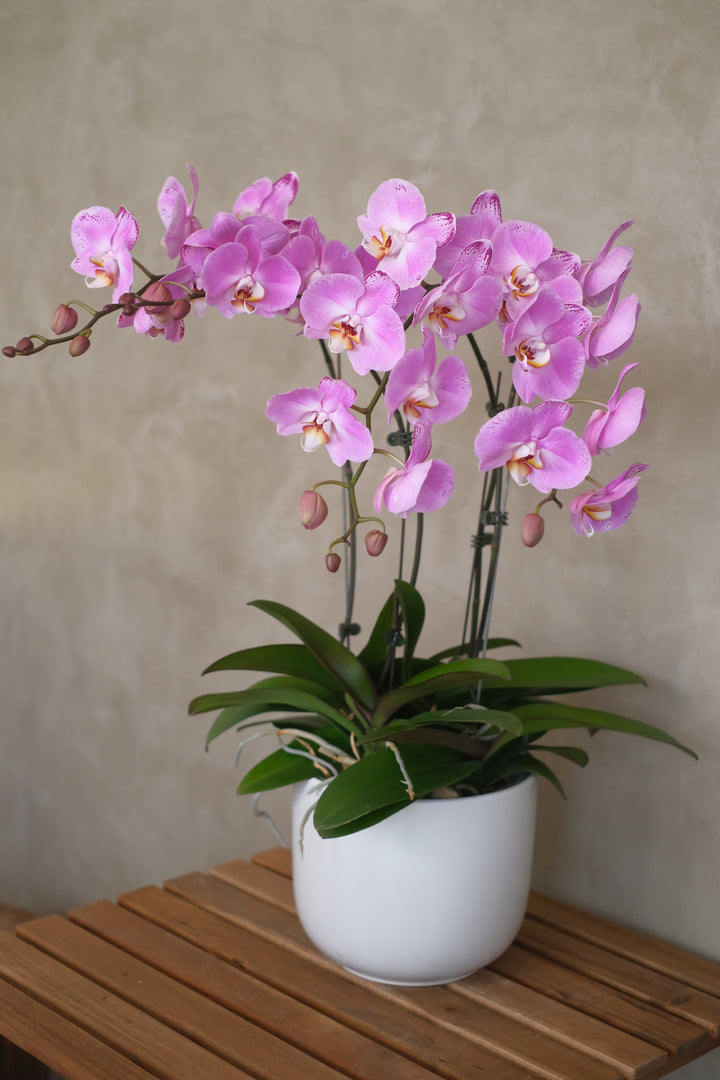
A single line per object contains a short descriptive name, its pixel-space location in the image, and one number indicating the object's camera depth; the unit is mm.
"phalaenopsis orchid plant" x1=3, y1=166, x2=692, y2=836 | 818
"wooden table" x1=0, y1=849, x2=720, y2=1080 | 939
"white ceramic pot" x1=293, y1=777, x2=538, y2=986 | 1007
